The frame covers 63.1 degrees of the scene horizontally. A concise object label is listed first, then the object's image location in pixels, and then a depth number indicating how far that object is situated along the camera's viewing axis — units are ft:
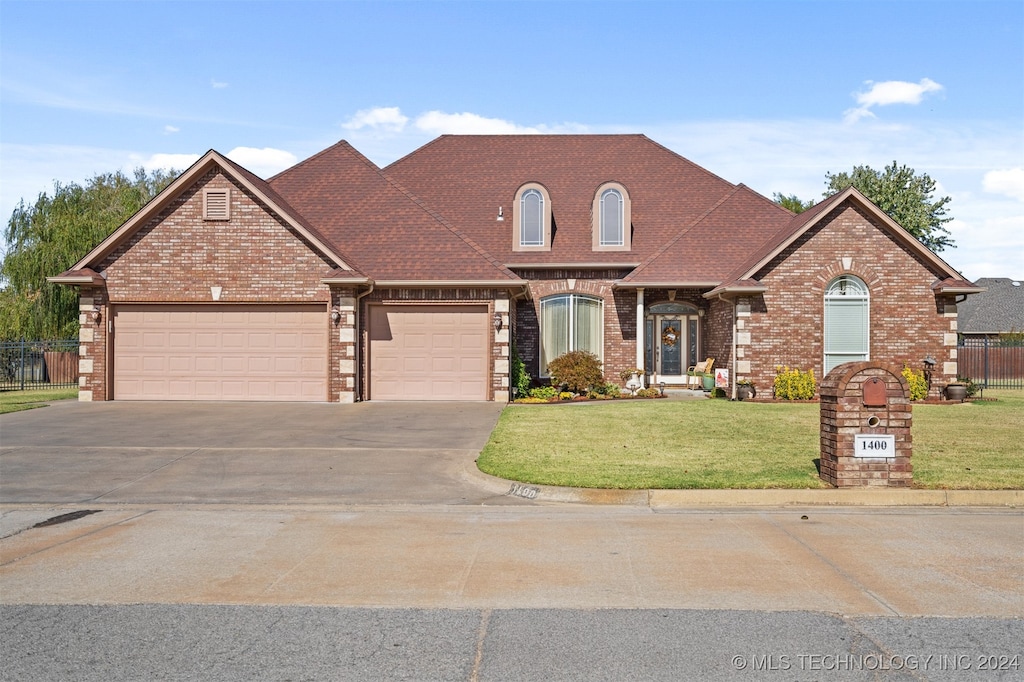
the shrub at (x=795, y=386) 71.31
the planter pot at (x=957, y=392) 70.95
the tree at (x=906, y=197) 158.61
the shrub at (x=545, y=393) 74.28
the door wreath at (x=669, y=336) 84.89
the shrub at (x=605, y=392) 75.51
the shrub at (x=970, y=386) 74.13
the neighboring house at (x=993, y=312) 155.43
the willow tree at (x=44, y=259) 121.39
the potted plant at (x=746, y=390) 72.02
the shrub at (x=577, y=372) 75.36
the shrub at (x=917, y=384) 71.20
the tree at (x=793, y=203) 188.44
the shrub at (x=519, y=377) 75.46
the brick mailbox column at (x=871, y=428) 33.01
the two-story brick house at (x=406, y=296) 68.59
